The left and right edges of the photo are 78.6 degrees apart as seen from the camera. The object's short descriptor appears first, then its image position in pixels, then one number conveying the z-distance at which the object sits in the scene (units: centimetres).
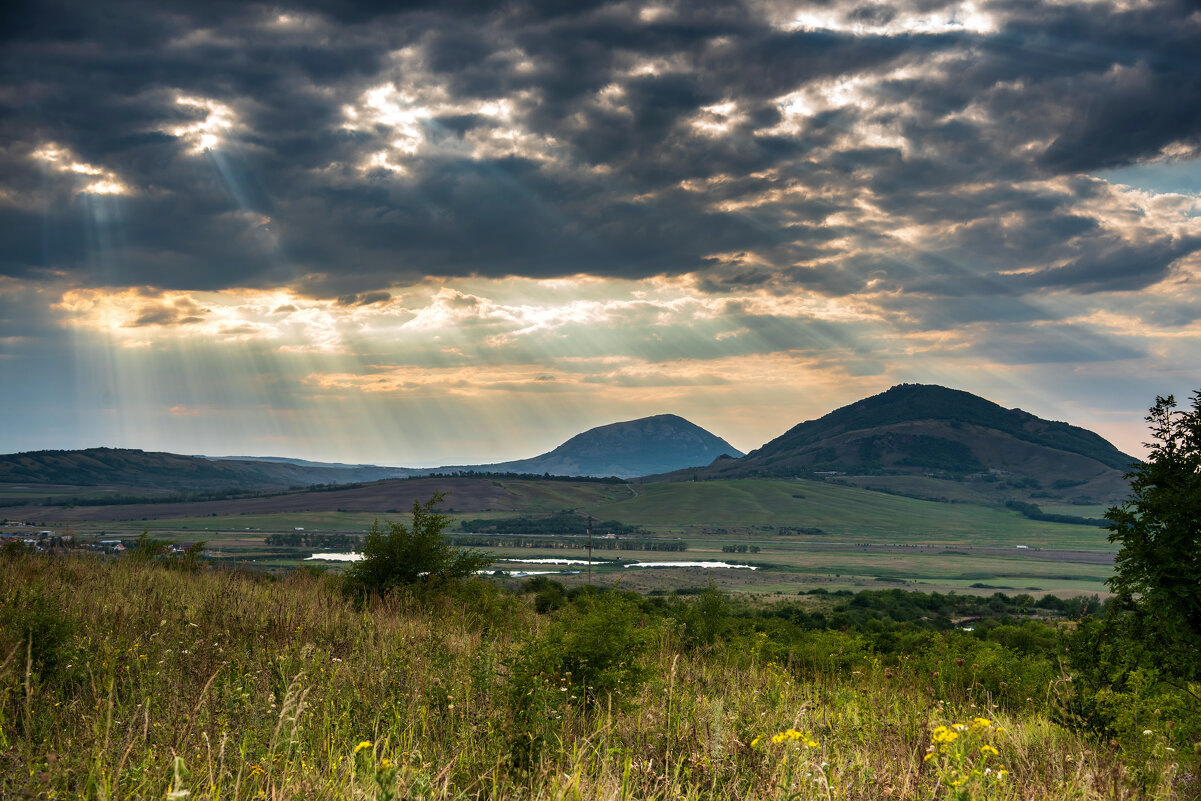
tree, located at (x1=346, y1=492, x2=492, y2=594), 1825
